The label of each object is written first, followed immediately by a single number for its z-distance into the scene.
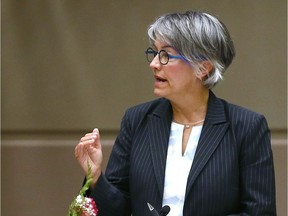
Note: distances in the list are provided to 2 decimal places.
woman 5.82
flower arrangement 5.29
